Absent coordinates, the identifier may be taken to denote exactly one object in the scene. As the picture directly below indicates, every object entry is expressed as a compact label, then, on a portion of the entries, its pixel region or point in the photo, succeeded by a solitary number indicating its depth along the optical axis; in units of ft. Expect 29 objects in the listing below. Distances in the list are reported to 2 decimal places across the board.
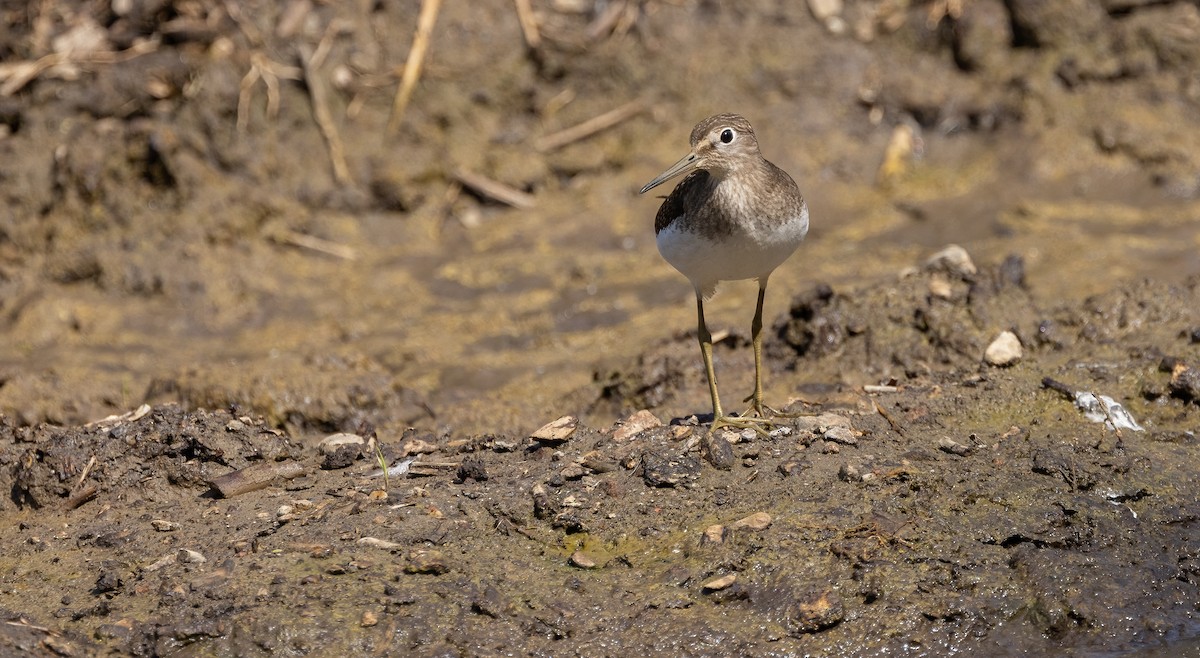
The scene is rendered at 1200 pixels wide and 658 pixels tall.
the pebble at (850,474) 35.24
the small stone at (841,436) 37.09
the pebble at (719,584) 31.71
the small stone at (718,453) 36.32
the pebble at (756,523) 33.42
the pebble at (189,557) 33.42
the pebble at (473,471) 37.01
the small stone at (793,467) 35.81
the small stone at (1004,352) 42.70
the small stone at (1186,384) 39.47
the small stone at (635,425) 38.68
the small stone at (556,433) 38.75
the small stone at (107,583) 32.53
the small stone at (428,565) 32.60
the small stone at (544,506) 34.73
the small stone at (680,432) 37.93
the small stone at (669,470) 35.53
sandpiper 36.58
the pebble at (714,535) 33.22
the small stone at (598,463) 36.58
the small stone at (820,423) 37.68
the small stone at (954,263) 46.96
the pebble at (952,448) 36.60
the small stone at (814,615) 30.86
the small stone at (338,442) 39.91
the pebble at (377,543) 33.65
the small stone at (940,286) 45.80
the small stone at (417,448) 39.68
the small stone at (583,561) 32.96
